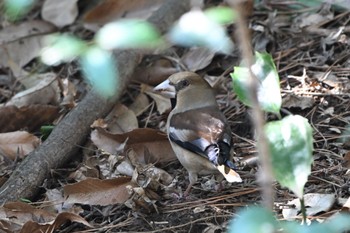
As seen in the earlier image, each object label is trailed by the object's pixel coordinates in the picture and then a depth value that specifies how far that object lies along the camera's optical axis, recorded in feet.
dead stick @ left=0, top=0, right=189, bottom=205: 28.94
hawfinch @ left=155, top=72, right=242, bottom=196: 26.23
